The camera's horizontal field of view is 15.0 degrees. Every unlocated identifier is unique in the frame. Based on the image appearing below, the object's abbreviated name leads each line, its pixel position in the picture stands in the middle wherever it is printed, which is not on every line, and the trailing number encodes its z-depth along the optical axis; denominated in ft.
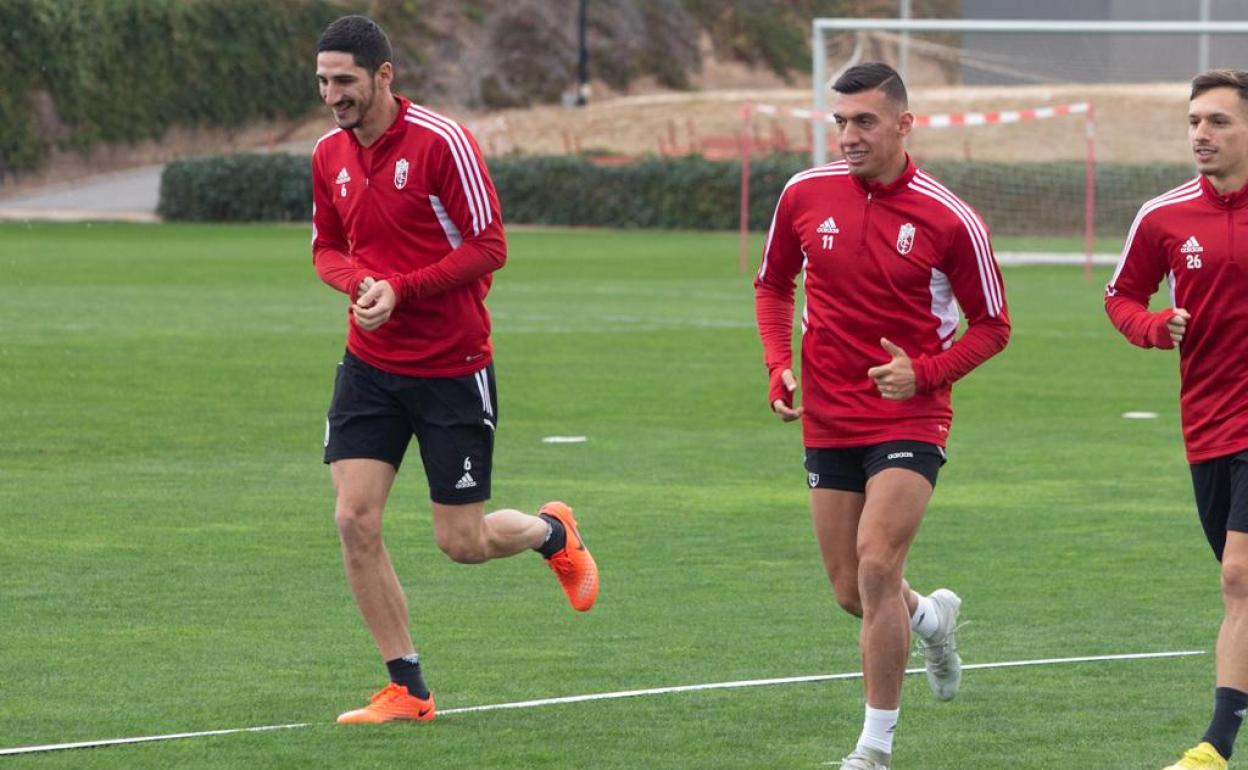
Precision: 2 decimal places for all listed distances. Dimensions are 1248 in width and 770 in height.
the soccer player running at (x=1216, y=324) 44.71
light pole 452.81
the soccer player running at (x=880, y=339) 44.89
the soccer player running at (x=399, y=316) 49.63
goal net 314.46
